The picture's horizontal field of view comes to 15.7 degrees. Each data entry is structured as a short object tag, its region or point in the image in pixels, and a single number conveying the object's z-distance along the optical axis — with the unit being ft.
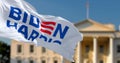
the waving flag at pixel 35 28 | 29.58
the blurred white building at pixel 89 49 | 205.46
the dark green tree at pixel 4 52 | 260.62
